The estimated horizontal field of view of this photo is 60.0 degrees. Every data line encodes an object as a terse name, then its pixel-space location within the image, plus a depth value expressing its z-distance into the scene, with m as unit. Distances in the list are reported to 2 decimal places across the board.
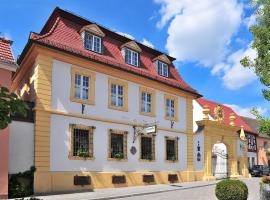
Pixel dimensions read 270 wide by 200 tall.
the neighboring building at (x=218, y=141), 19.71
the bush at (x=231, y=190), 8.57
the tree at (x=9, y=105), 3.44
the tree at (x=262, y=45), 8.73
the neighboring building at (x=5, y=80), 10.56
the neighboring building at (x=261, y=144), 32.83
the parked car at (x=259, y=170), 25.90
